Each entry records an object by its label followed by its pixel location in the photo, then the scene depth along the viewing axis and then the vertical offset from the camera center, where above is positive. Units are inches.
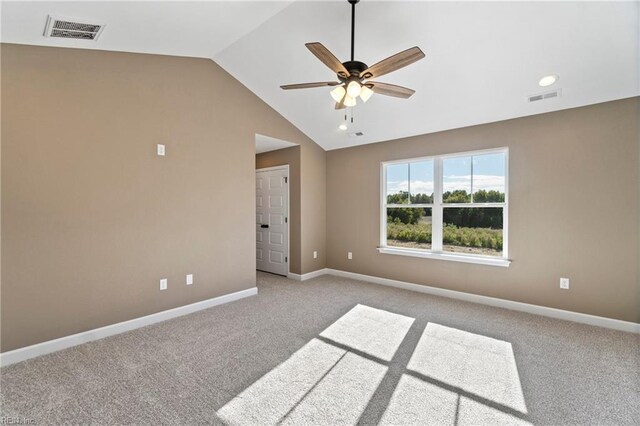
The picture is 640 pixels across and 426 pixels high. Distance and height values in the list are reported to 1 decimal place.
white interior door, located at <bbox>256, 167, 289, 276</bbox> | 211.6 -11.3
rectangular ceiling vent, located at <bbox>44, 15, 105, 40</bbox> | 90.0 +60.1
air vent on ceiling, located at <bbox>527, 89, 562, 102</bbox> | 123.8 +48.5
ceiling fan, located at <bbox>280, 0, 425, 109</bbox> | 80.0 +41.6
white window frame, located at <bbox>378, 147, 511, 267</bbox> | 149.9 -7.7
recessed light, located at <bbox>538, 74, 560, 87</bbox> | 116.5 +51.8
